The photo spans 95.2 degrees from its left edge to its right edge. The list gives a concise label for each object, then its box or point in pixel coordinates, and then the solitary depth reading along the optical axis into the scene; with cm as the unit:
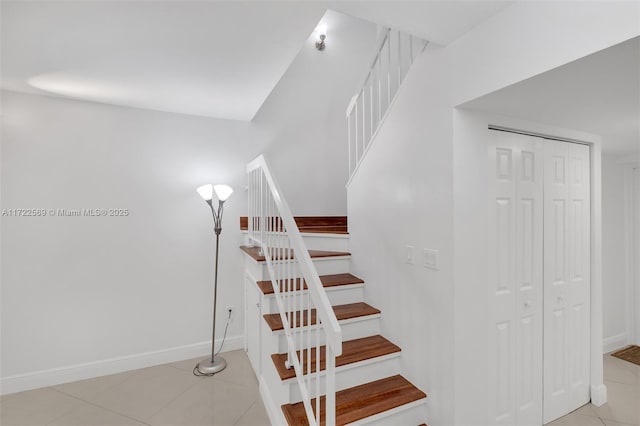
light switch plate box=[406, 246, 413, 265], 197
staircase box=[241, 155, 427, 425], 160
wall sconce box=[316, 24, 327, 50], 366
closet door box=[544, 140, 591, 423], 204
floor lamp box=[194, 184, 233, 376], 266
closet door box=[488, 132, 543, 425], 180
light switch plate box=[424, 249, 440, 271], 176
